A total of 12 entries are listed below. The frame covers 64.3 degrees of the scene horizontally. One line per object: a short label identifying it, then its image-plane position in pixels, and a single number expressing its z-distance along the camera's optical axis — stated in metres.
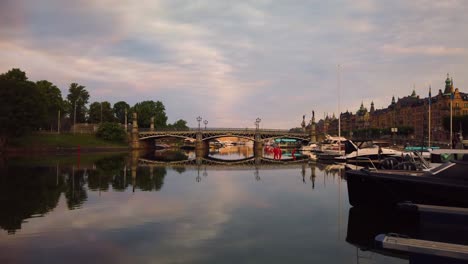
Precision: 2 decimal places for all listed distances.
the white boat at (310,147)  109.95
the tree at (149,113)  156.04
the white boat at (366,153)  53.88
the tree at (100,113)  148.38
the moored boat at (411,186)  17.09
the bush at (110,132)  117.56
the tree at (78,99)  147.00
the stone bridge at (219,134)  127.50
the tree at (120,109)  168.35
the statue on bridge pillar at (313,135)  130.75
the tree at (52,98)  116.06
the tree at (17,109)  80.25
